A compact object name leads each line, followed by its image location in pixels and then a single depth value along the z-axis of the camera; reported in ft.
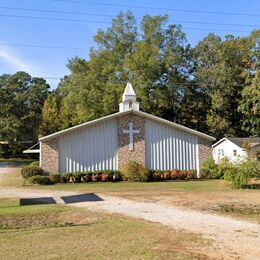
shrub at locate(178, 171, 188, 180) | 96.32
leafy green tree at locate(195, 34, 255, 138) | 154.40
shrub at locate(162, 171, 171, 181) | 95.30
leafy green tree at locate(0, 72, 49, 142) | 173.99
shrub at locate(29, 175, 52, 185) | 84.50
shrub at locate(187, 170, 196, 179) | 97.30
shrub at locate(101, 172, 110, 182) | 91.35
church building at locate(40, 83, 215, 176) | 92.27
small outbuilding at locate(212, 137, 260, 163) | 130.82
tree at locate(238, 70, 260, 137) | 125.90
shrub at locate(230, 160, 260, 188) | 74.28
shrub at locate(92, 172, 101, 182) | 91.15
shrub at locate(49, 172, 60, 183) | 88.55
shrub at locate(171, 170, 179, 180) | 95.81
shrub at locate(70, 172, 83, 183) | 90.22
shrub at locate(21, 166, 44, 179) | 88.94
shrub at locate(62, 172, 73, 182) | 89.71
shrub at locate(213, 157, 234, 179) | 92.84
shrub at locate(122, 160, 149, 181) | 92.12
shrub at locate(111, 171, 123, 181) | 92.69
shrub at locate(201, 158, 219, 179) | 97.35
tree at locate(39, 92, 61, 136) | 189.37
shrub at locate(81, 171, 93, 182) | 91.04
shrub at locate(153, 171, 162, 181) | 94.53
